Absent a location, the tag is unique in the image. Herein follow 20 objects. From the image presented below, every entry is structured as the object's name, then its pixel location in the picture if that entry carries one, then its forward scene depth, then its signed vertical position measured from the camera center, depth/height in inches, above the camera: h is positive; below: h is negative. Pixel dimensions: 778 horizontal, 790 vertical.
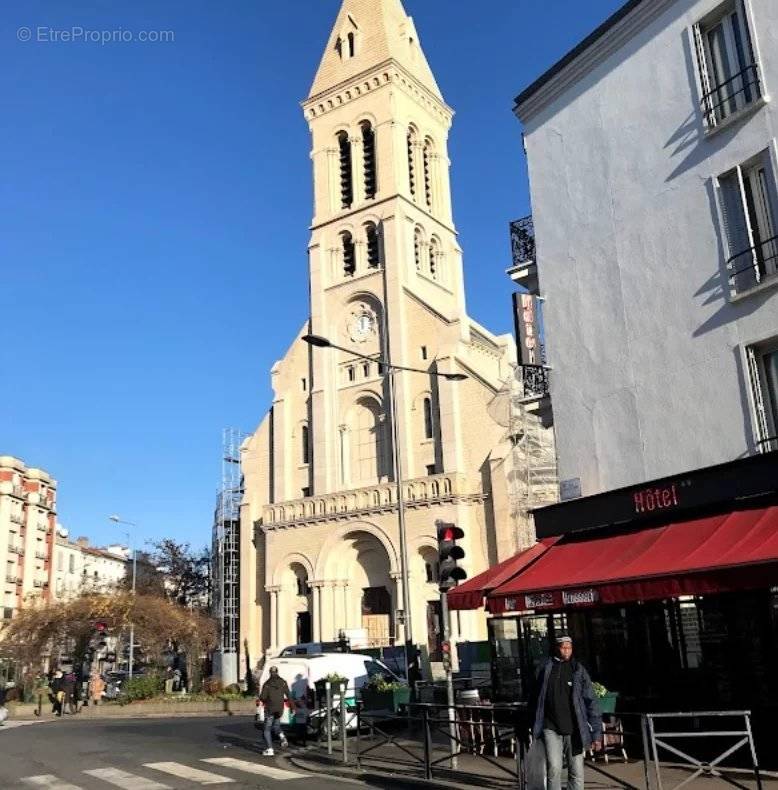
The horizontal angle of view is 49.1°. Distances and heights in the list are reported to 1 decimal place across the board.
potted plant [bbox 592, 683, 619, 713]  445.1 -31.9
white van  638.5 -19.3
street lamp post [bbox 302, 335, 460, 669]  723.4 +119.8
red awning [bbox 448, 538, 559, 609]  526.9 +36.3
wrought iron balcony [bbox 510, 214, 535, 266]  704.4 +318.0
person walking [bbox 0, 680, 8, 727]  1157.4 -45.8
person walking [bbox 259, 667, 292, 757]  564.1 -33.1
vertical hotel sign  635.5 +223.3
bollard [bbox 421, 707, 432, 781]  415.8 -50.3
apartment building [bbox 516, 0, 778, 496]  479.8 +237.5
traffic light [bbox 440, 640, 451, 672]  466.0 -6.1
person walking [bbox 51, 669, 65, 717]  1114.7 -44.1
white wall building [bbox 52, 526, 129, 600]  2960.1 +347.6
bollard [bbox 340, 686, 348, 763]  501.7 -42.4
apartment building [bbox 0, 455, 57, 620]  2426.2 +371.4
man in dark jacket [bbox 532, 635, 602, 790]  309.6 -28.7
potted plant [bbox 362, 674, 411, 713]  599.5 -34.4
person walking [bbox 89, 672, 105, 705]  1253.1 -45.2
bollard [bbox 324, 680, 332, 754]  520.1 -43.5
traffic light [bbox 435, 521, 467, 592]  485.1 +46.7
